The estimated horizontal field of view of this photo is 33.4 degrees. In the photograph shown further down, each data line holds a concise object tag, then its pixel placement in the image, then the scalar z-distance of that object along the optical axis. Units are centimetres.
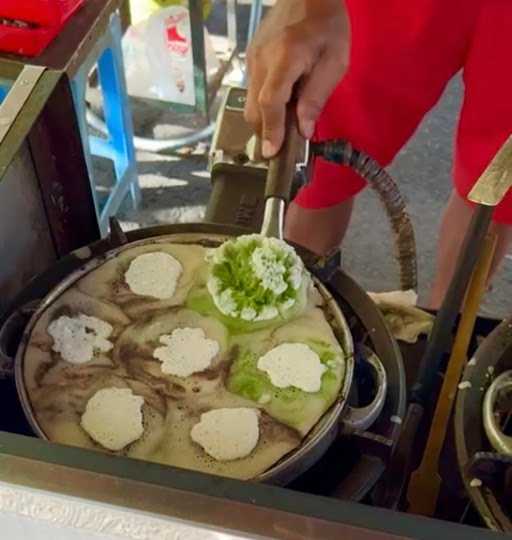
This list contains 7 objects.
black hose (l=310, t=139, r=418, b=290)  96
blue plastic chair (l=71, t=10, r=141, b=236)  160
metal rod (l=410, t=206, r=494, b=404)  73
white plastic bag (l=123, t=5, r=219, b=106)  194
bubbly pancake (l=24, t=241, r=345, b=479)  73
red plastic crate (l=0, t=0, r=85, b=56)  138
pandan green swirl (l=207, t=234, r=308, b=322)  78
